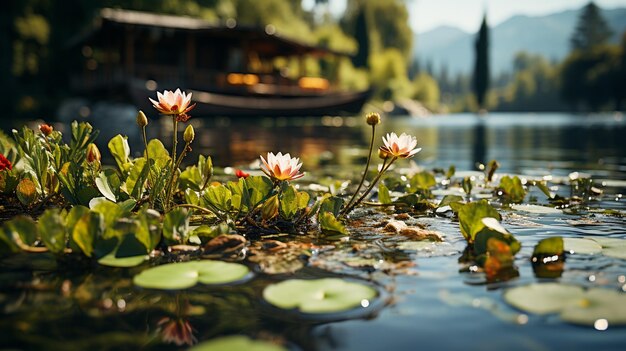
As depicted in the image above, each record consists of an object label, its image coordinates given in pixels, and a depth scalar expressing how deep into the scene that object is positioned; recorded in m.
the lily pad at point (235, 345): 1.11
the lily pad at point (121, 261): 1.82
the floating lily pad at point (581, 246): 2.11
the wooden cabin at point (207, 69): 16.81
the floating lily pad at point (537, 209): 3.10
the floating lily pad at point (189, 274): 1.65
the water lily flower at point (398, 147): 2.44
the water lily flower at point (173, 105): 2.28
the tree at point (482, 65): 50.72
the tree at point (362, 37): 47.28
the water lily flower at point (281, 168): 2.43
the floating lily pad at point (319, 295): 1.51
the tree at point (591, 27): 73.19
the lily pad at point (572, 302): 1.43
